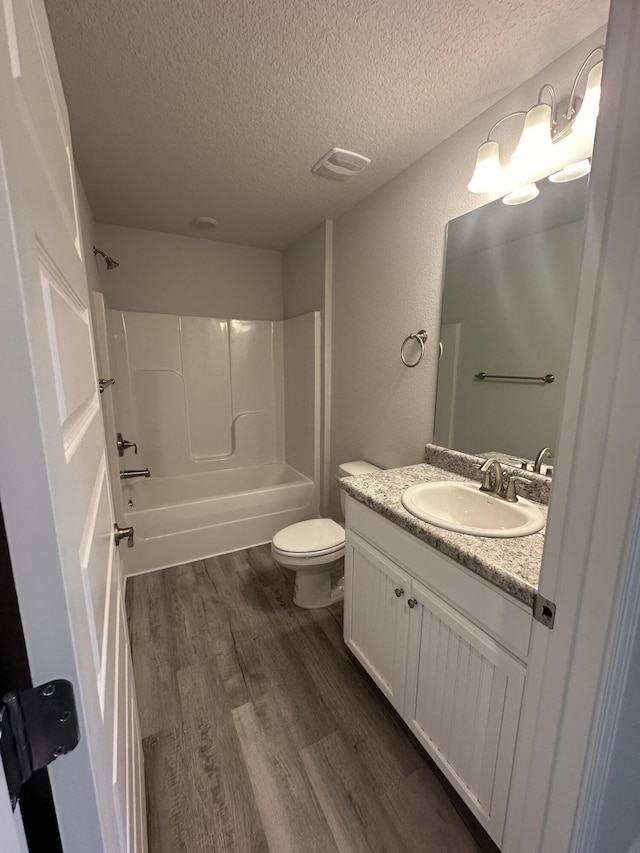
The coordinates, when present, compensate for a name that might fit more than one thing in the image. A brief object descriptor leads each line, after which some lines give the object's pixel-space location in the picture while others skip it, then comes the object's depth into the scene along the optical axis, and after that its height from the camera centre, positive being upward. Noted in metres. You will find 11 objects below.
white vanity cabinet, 0.90 -0.87
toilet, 1.90 -1.02
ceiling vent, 1.69 +1.00
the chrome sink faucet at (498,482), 1.30 -0.44
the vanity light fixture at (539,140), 1.09 +0.76
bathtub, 2.38 -1.10
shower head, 2.33 +0.68
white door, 0.31 -0.09
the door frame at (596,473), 0.51 -0.17
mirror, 1.25 +0.18
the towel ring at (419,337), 1.80 +0.15
